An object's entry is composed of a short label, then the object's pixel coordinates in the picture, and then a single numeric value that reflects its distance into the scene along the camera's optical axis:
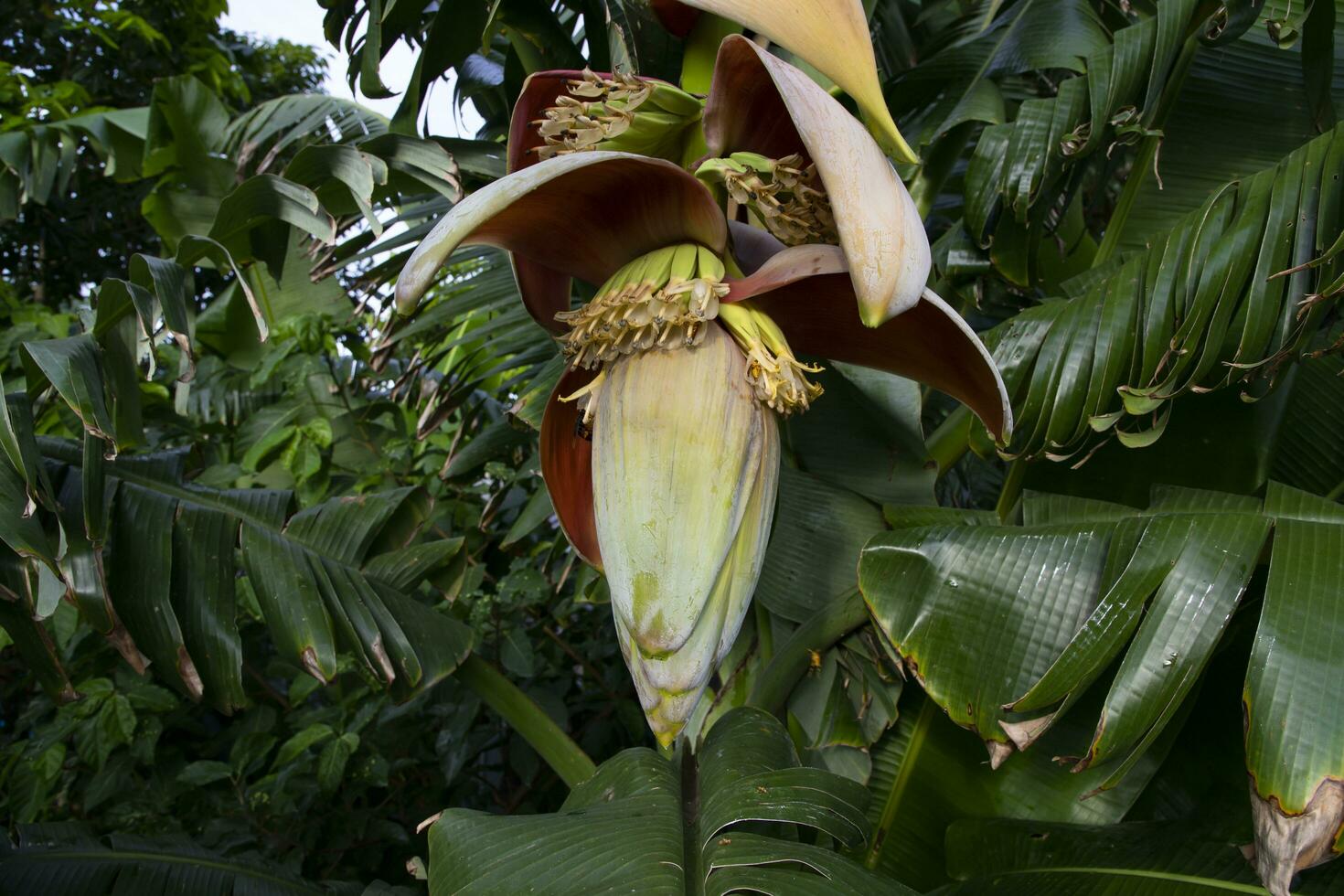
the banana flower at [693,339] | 0.44
